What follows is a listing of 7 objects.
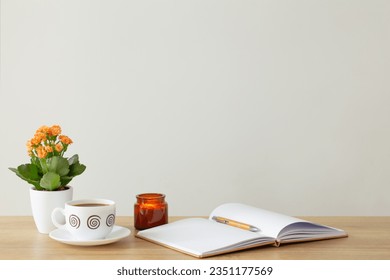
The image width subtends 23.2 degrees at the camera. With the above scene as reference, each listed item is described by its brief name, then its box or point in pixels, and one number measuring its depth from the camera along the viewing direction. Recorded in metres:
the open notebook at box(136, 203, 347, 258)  1.70
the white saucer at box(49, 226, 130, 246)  1.72
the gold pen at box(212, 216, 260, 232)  1.81
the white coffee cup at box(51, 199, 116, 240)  1.72
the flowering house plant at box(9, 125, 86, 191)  1.84
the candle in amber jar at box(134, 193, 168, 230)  1.87
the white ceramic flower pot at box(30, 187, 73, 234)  1.83
